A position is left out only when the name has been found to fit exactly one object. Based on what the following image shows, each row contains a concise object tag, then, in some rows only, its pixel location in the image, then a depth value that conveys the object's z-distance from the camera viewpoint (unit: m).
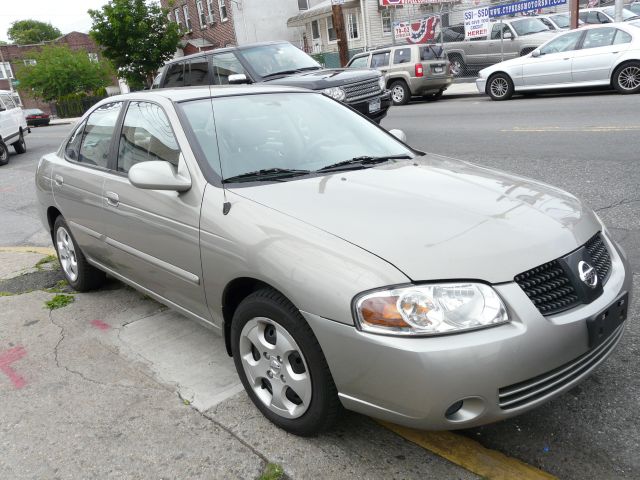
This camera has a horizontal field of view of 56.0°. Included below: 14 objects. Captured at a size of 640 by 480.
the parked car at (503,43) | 19.03
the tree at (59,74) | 45.97
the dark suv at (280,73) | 9.88
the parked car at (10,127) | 16.03
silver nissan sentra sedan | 2.27
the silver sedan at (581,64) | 12.87
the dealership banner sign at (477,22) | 19.58
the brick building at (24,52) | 66.50
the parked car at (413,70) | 17.31
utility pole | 19.78
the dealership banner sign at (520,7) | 19.00
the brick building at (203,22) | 35.72
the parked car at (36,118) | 38.01
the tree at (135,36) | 32.09
